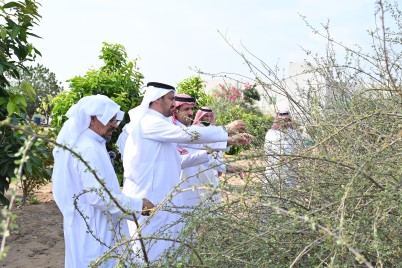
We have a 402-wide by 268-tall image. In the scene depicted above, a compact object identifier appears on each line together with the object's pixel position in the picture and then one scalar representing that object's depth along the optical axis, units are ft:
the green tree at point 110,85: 26.35
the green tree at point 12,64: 14.40
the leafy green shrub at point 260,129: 13.22
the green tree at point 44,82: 139.54
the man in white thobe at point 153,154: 14.44
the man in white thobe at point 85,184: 11.44
